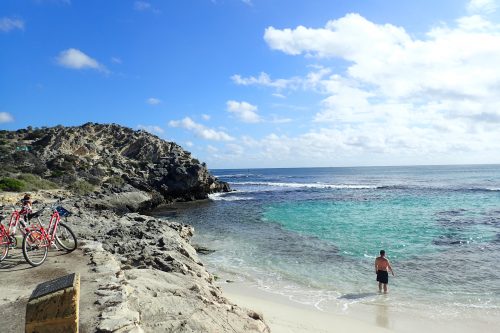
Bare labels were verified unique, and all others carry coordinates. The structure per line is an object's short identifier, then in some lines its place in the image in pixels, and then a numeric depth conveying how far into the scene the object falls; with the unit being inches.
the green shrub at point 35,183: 1404.5
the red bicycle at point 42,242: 364.5
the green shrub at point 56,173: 1702.8
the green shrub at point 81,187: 1571.1
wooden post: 179.9
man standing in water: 555.5
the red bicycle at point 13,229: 373.4
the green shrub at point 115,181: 1868.8
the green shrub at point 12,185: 1296.8
